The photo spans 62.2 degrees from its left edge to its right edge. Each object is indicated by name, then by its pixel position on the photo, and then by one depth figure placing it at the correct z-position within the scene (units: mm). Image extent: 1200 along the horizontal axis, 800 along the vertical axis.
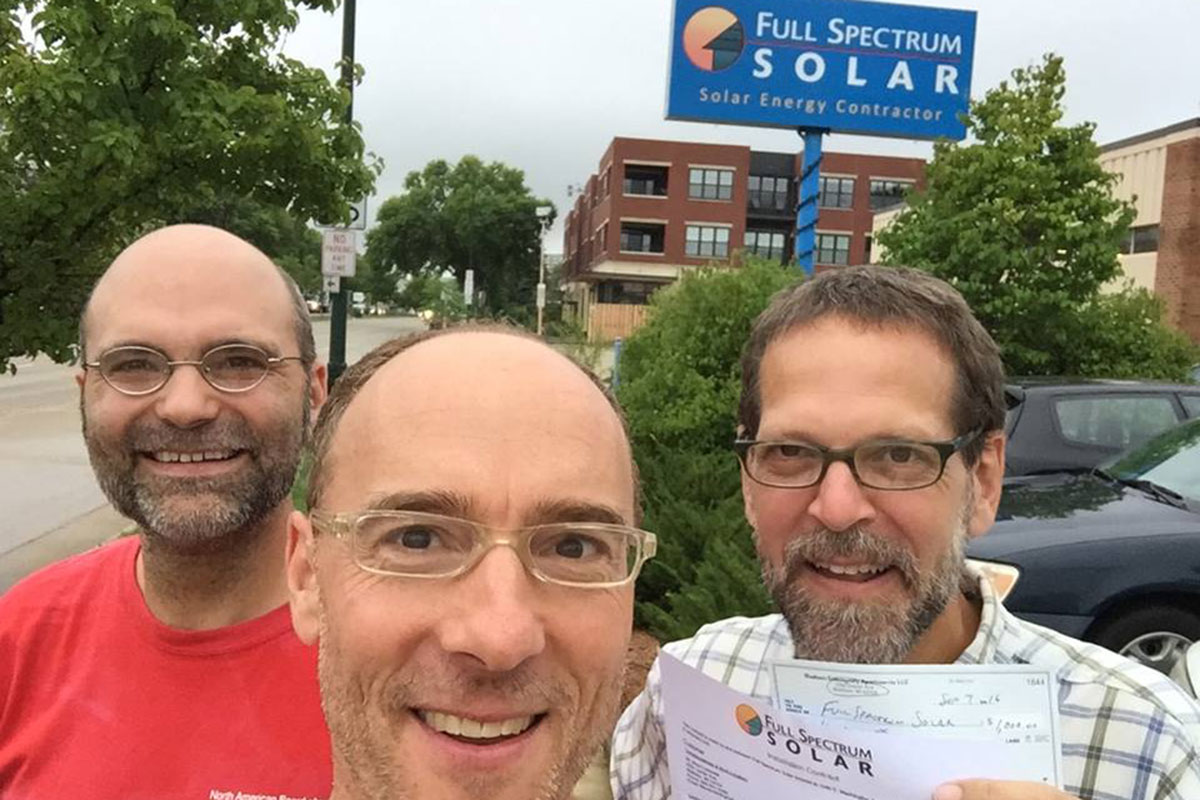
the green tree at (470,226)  71312
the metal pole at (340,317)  11055
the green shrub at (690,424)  5215
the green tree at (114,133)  4590
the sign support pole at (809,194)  13352
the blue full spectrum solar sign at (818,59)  13250
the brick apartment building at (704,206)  55906
